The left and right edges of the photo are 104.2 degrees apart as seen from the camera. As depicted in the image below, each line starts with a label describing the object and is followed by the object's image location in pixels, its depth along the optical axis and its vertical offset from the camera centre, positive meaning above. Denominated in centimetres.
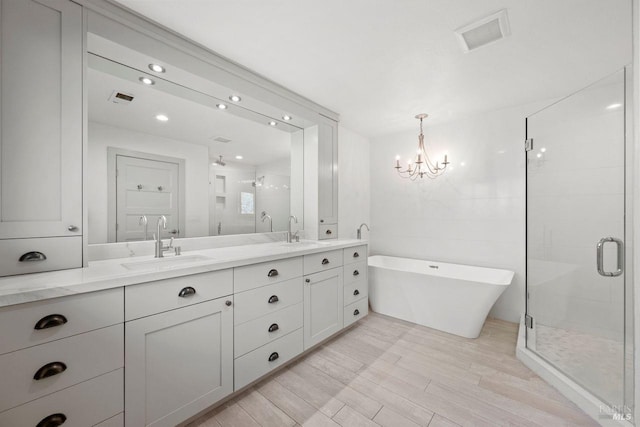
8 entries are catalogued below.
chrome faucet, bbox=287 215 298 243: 274 -21
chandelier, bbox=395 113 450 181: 330 +64
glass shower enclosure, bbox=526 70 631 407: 166 -18
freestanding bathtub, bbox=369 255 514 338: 245 -88
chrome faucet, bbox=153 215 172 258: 178 -20
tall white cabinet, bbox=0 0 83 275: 118 +40
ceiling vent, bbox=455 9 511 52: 156 +122
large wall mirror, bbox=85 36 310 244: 164 +47
